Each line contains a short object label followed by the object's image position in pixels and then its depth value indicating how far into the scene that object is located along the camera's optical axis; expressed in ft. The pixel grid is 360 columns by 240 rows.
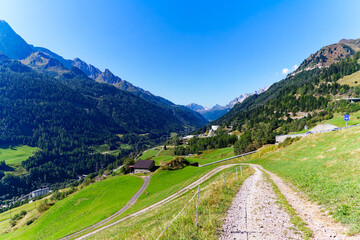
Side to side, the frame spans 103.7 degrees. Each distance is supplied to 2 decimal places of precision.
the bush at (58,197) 237.47
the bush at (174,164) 230.27
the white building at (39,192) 523.70
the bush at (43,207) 204.21
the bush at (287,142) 181.92
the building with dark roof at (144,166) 237.86
